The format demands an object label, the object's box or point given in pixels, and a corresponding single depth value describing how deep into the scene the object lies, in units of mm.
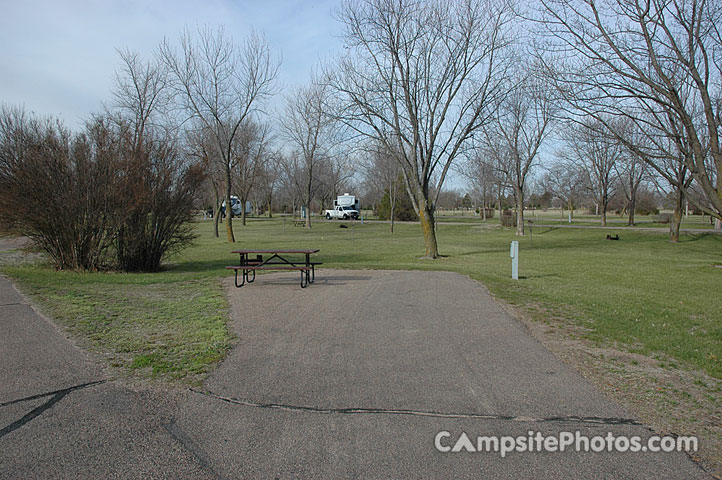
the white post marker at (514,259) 12010
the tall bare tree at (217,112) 24828
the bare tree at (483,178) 42206
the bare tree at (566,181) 52503
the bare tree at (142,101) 27109
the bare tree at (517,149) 30523
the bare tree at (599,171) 41125
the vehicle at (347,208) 67688
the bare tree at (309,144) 40078
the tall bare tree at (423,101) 16609
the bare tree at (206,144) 30731
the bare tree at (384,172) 39619
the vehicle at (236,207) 62453
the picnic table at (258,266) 10453
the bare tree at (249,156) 38150
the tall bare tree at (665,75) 12258
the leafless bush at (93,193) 11633
